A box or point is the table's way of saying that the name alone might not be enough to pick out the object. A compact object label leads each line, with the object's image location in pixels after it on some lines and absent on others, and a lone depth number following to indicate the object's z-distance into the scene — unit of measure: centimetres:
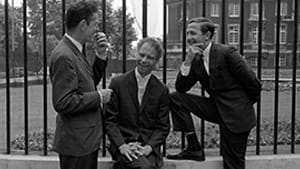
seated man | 344
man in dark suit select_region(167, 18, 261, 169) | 356
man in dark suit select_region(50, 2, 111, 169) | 281
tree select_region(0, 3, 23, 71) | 1332
